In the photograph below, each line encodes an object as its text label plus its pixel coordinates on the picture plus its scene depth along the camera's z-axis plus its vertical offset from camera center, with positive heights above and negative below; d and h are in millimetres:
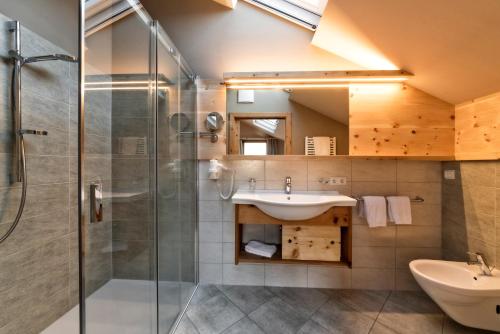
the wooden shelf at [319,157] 1765 +71
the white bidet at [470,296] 1264 -781
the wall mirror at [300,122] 1863 +376
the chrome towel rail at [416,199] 1841 -280
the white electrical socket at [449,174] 1751 -67
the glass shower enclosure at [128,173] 911 -41
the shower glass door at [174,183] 1354 -121
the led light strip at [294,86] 1836 +679
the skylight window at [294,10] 1712 +1237
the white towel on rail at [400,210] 1741 -354
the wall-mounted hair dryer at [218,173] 1865 -62
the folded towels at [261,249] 1771 -688
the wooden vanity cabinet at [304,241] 1666 -592
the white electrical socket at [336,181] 1891 -132
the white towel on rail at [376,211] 1745 -363
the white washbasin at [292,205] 1499 -273
